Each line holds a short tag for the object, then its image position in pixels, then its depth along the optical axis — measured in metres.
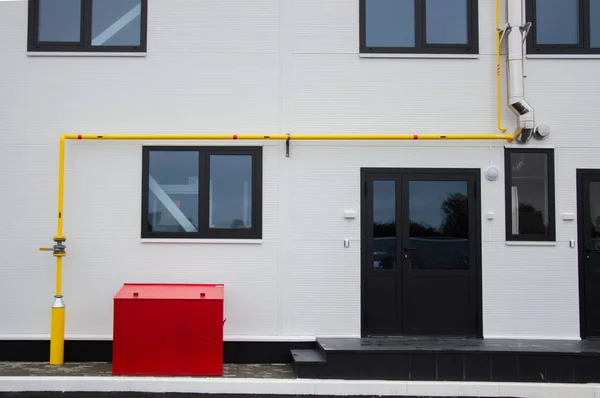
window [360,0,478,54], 7.41
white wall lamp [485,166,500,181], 7.25
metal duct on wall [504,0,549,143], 7.13
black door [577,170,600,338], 7.23
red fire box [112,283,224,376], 6.47
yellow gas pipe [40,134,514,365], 7.03
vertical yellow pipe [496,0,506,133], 7.25
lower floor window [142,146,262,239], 7.24
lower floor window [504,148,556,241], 7.29
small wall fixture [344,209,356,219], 7.21
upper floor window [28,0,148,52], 7.35
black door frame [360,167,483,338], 7.20
